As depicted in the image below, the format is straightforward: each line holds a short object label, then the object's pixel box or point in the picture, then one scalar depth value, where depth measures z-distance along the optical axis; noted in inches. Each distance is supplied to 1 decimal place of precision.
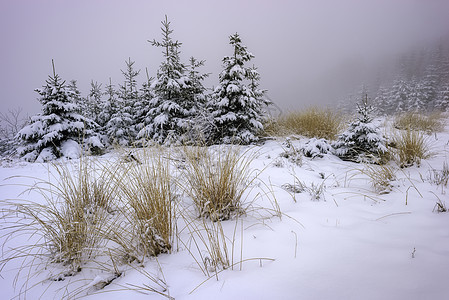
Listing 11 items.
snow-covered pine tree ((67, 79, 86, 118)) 288.7
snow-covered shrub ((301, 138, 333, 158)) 138.6
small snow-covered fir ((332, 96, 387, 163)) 122.6
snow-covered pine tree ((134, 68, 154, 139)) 479.7
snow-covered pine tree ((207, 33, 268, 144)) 244.4
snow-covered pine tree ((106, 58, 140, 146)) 449.4
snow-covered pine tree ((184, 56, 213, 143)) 351.8
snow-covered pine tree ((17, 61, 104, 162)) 270.6
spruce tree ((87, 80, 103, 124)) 524.9
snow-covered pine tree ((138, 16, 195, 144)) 306.2
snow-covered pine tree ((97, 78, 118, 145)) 490.6
